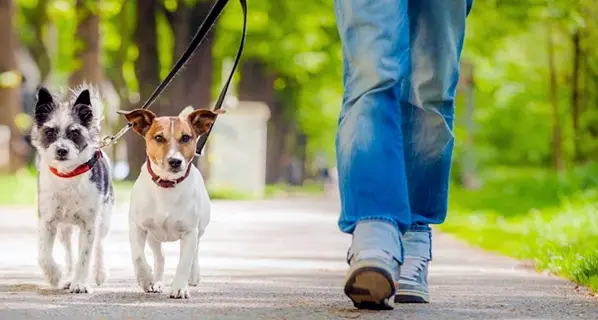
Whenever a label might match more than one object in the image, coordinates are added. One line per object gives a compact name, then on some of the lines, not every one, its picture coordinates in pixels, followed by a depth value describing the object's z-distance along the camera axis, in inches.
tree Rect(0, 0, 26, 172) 966.4
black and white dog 254.1
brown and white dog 234.7
